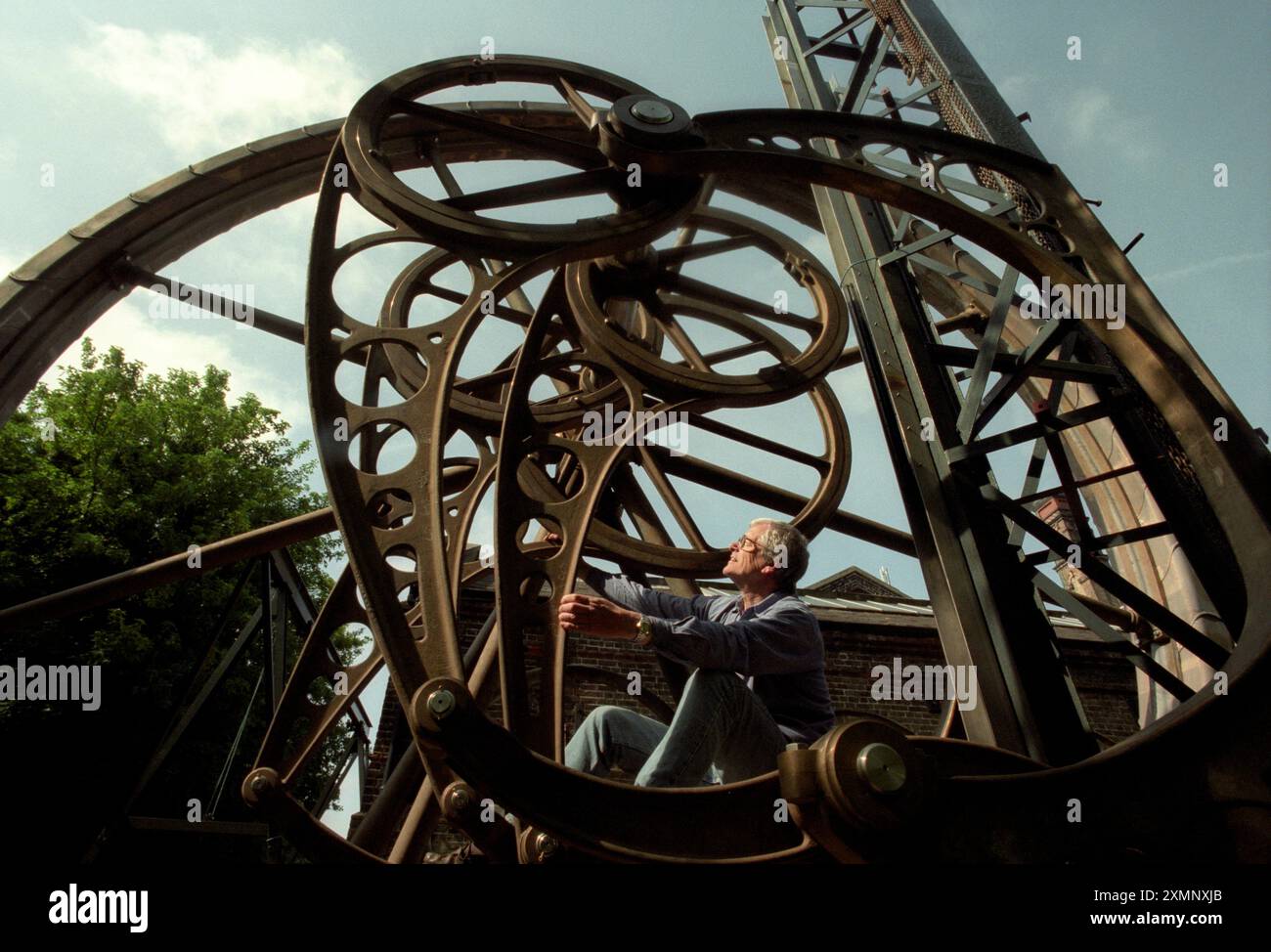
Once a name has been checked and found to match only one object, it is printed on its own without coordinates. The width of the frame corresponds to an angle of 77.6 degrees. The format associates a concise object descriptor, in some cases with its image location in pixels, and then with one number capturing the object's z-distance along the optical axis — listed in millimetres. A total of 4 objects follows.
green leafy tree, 10203
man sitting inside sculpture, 2174
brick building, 9914
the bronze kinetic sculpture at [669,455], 1646
